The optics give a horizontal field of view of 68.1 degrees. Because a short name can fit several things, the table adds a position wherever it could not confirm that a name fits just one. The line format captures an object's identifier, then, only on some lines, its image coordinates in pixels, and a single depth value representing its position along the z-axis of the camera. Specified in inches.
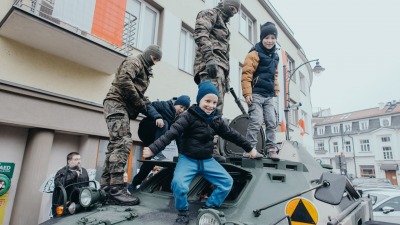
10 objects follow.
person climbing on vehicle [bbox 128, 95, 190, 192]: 156.2
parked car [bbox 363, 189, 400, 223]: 317.9
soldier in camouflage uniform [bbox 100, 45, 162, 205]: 128.3
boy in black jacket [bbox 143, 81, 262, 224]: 104.0
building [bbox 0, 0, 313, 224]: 217.8
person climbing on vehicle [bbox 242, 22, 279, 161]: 173.2
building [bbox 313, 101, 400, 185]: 1696.6
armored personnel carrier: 92.6
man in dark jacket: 203.6
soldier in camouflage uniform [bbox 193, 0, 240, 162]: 162.2
